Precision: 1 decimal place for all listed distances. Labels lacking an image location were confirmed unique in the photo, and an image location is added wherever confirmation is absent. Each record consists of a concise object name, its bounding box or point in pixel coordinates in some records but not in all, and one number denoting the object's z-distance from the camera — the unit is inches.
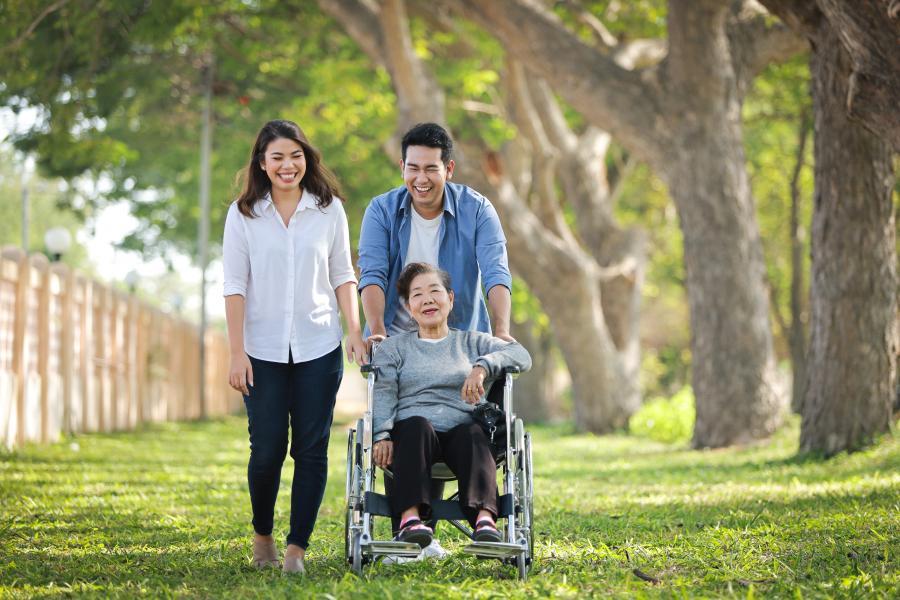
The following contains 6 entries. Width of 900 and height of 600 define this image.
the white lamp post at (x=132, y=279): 1622.0
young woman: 376.9
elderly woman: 355.9
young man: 399.9
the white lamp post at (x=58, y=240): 1207.7
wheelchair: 344.6
